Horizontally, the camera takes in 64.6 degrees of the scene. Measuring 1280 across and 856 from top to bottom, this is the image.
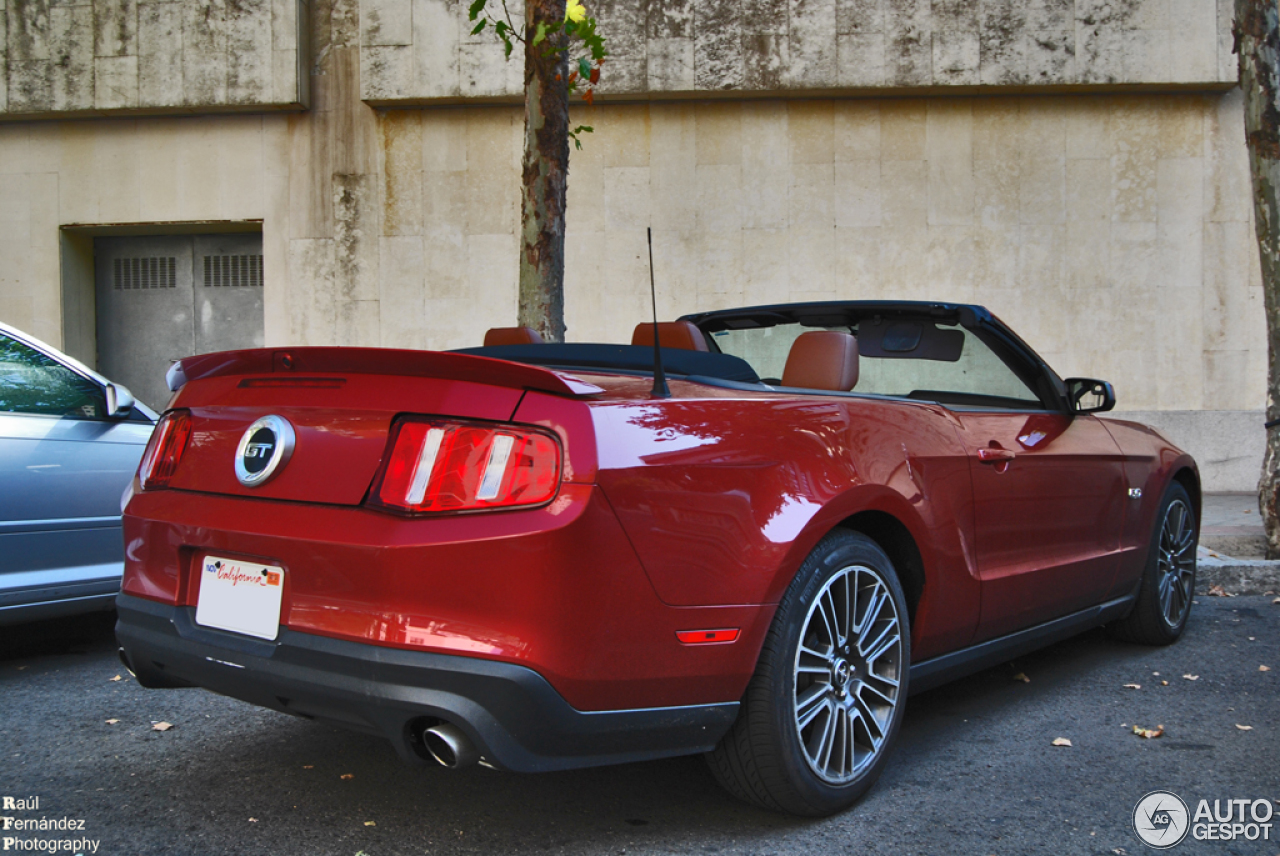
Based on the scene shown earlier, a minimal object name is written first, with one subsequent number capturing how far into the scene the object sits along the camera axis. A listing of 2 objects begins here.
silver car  4.07
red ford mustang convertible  2.11
